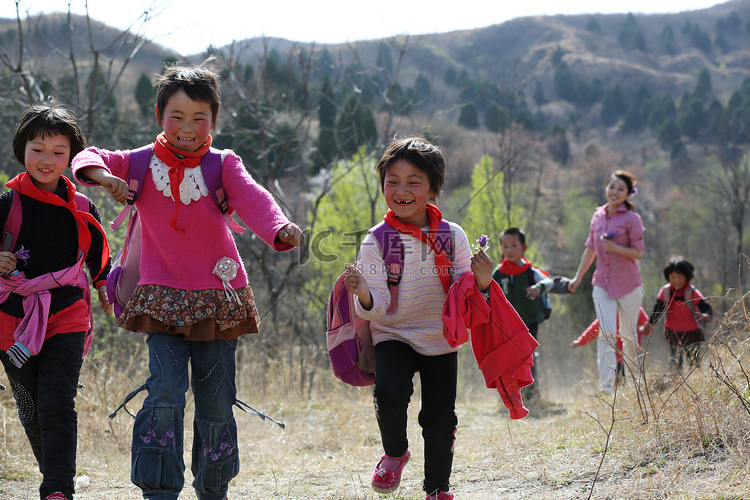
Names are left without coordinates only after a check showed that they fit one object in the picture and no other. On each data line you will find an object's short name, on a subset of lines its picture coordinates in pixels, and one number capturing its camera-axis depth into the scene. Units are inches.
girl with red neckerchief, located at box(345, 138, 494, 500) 115.5
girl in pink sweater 104.0
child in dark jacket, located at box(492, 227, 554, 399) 237.1
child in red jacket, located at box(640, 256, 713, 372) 248.4
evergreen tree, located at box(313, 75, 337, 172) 1305.2
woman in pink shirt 231.5
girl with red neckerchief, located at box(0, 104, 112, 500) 110.7
